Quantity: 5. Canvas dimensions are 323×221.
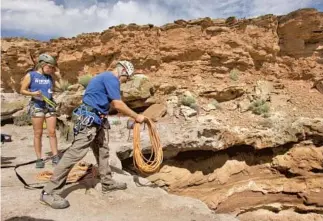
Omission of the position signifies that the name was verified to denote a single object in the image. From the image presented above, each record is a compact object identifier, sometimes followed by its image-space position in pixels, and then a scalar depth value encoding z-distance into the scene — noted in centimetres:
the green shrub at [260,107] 996
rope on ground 473
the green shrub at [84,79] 1246
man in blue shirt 383
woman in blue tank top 532
